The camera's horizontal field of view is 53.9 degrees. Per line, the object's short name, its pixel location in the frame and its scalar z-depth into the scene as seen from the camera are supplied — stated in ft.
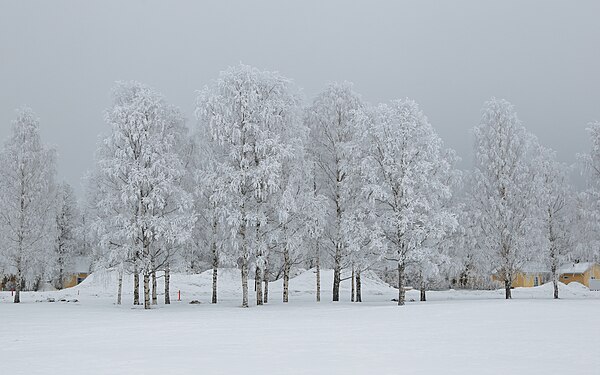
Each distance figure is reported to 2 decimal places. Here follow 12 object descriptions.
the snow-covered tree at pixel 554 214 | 154.40
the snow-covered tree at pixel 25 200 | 148.25
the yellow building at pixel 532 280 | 241.35
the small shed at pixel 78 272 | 271.90
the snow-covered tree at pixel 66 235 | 233.96
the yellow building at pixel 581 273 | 264.31
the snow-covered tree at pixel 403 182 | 117.19
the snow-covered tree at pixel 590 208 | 137.80
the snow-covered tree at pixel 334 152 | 133.59
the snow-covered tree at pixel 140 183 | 115.34
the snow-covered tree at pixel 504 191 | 141.38
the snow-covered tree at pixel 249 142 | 114.83
